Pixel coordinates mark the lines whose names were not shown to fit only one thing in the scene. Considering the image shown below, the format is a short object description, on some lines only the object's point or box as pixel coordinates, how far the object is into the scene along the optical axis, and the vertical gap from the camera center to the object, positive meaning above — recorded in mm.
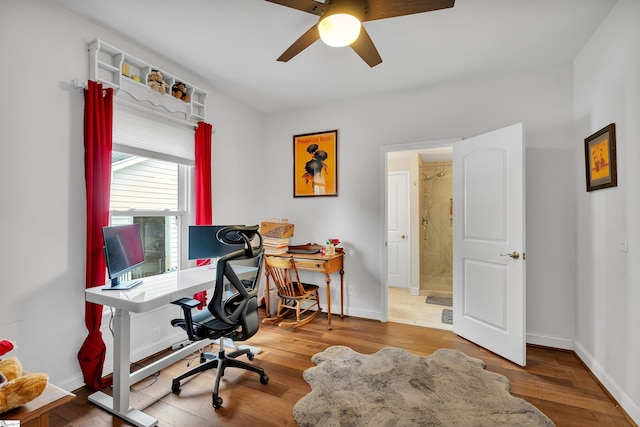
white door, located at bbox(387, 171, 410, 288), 5141 -277
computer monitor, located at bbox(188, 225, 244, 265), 2867 -287
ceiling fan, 1575 +1136
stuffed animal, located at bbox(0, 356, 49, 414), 1039 -643
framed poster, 3891 +680
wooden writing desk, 3357 -588
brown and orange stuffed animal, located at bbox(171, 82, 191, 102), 2854 +1224
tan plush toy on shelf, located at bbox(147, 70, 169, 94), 2600 +1203
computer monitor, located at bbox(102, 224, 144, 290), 1957 -264
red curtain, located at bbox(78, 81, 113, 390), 2148 +66
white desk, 1809 -729
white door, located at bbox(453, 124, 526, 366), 2545 -281
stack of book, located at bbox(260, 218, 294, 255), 3680 -279
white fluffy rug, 1817 -1284
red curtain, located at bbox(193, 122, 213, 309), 3090 +418
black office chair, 1962 -645
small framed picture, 2104 +419
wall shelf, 2244 +1142
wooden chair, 3371 -917
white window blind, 2436 +722
